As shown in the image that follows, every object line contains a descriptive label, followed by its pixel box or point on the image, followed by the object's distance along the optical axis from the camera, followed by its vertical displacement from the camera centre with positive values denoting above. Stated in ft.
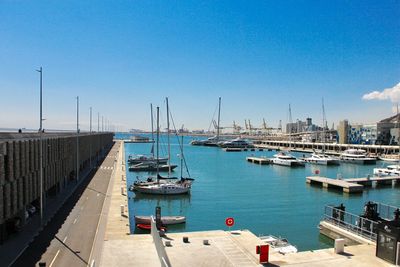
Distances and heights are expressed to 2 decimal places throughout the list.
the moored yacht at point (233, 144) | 642.63 -17.67
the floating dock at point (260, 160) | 371.27 -28.36
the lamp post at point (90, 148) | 264.42 -10.63
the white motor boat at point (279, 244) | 86.38 -28.46
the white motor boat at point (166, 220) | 117.19 -29.87
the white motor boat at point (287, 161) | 346.17 -26.91
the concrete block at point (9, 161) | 77.97 -5.92
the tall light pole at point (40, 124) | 96.38 +2.87
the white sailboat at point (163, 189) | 181.57 -28.41
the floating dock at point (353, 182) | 199.11 -30.07
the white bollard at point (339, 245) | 71.97 -22.93
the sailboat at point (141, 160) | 324.11 -24.11
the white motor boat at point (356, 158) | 395.89 -27.34
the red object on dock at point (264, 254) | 66.64 -22.89
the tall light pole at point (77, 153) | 184.18 -9.82
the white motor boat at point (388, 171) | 271.02 -29.49
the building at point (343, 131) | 612.70 +6.01
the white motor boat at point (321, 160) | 366.43 -27.41
